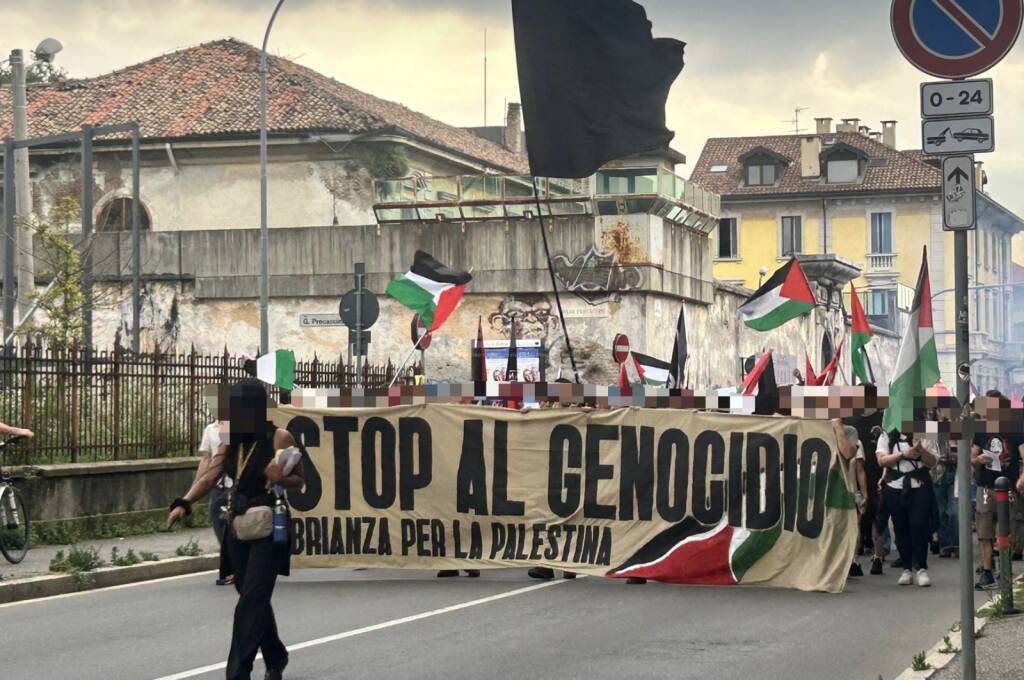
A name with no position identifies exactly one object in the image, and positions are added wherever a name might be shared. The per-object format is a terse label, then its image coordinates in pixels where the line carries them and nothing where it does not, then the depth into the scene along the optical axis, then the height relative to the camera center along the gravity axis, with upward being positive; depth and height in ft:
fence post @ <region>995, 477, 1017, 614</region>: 40.29 -4.44
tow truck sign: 27.22 +3.72
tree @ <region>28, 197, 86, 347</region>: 101.24 +5.29
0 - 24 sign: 27.35 +4.32
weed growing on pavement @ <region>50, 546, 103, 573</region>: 50.29 -5.73
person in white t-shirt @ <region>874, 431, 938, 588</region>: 49.85 -3.94
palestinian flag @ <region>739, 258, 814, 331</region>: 64.54 +2.53
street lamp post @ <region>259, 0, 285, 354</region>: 111.34 +12.49
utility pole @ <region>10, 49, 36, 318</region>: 99.76 +12.58
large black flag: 51.72 +9.10
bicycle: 51.72 -4.64
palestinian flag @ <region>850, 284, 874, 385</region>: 75.15 +0.89
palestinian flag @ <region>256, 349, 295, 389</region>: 61.46 +0.08
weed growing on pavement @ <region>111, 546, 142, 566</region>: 52.65 -5.90
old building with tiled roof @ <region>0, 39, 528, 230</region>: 165.37 +22.34
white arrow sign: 27.25 +2.78
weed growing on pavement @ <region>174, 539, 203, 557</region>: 56.24 -6.05
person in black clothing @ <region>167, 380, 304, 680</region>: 28.43 -2.18
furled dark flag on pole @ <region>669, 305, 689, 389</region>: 69.82 +0.38
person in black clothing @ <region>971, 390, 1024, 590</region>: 49.01 -3.30
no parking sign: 26.96 +5.32
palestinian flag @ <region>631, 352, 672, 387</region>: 73.05 -0.17
